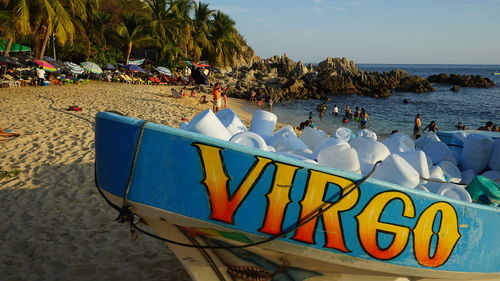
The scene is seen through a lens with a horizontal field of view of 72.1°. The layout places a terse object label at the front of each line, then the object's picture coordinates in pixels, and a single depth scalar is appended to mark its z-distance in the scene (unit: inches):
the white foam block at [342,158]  132.0
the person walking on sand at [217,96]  572.7
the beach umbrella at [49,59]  846.9
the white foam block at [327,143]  143.4
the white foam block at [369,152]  146.4
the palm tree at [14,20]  700.0
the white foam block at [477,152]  185.0
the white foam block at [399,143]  182.5
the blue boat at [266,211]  108.0
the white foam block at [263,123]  195.0
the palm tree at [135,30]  1189.8
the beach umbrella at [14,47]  887.7
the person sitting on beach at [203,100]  835.8
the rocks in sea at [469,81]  2321.4
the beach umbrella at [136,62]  1272.1
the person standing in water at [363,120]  786.5
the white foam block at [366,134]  197.5
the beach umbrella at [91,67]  899.4
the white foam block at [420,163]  148.0
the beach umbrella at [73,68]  844.0
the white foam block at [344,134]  190.9
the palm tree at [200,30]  1606.8
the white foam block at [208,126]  141.5
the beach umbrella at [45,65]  776.3
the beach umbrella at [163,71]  1149.4
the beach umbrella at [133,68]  1050.7
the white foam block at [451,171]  175.4
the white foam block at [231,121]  179.4
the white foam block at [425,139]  215.3
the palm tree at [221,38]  1733.0
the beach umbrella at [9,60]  748.0
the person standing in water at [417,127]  715.1
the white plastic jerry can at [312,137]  197.0
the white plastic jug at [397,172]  128.7
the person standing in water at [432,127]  563.5
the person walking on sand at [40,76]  799.1
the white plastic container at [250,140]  138.0
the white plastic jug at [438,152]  193.6
